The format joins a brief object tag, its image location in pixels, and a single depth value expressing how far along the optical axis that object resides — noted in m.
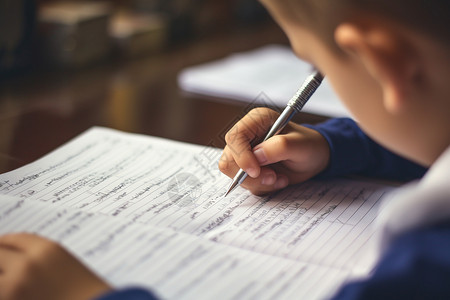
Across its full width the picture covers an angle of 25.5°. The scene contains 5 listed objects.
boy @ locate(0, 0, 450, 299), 0.60
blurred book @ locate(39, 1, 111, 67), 1.12
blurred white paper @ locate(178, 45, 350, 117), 1.02
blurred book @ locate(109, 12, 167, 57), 1.20
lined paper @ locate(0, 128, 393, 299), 0.64
